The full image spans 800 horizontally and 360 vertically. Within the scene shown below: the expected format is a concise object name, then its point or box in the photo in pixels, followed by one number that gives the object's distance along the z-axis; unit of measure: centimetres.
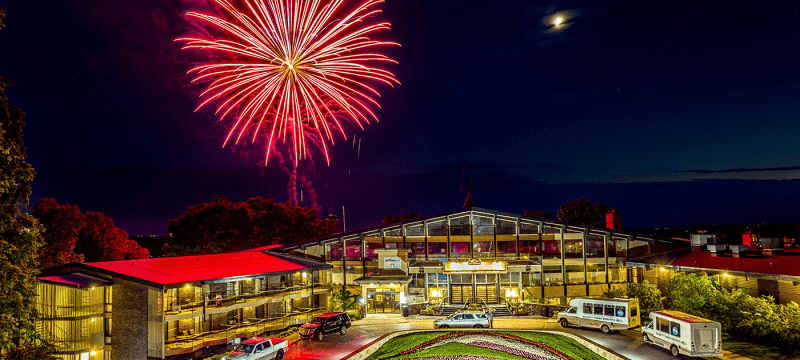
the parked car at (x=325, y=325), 3084
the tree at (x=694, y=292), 3059
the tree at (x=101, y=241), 5822
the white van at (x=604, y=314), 3095
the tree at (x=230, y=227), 6606
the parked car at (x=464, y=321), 3356
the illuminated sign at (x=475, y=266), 4291
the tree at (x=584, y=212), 8538
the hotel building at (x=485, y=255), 4412
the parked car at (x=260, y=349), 2479
